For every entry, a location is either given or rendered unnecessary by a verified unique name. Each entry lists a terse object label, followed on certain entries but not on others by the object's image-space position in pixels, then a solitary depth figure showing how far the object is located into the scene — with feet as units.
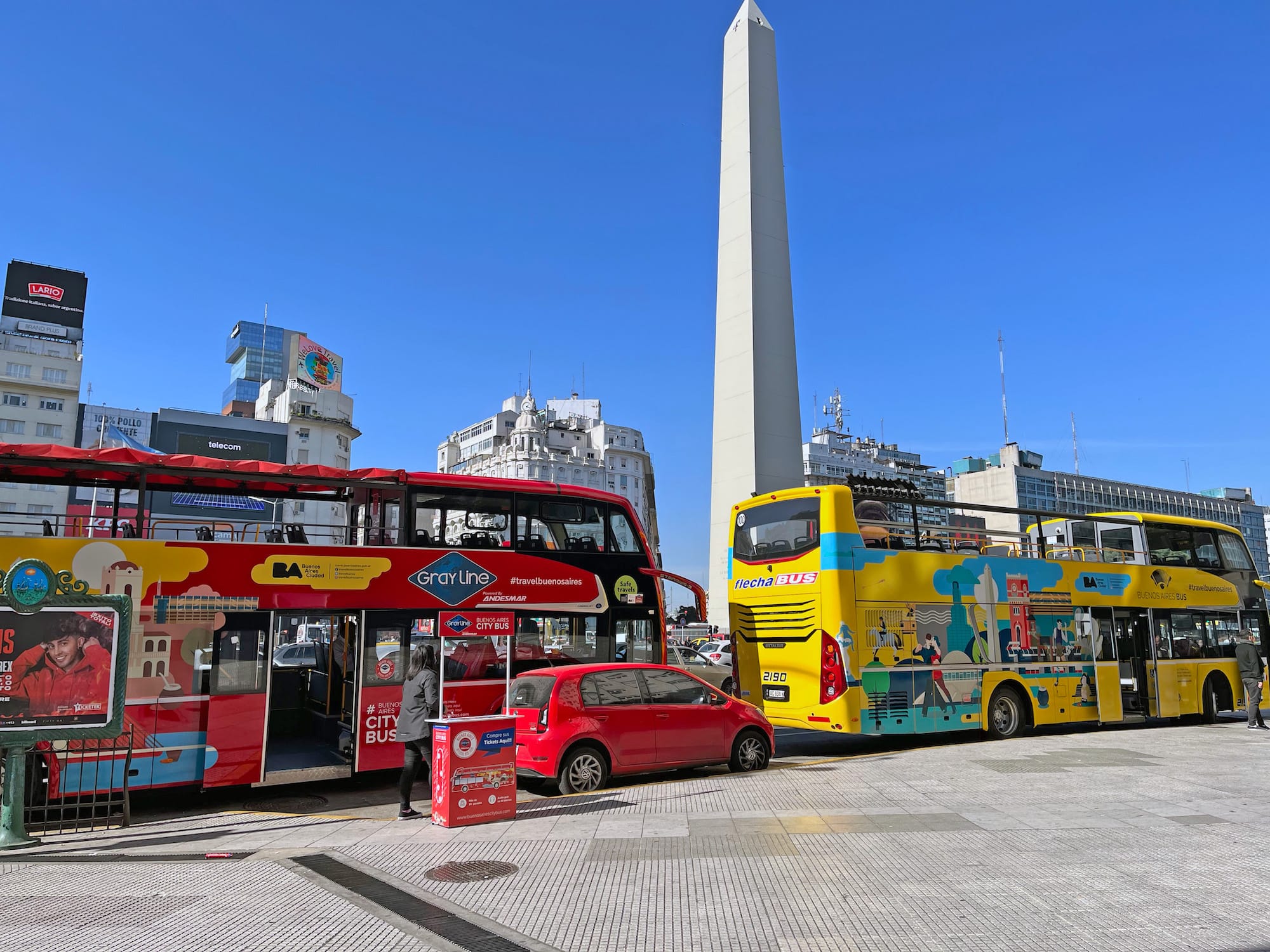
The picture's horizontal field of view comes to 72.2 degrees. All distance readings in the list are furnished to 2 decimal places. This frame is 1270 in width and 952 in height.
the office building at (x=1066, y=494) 410.10
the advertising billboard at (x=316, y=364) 279.69
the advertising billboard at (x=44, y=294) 215.92
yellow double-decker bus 41.24
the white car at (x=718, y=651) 101.14
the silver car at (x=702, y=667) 70.54
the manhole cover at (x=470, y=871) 20.75
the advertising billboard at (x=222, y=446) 236.63
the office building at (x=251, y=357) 541.75
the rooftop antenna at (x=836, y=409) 451.53
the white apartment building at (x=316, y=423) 296.10
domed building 382.59
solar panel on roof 41.73
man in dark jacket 50.26
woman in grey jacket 29.01
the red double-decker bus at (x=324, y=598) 32.07
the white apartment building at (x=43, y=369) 222.69
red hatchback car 31.63
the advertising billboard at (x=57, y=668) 26.50
